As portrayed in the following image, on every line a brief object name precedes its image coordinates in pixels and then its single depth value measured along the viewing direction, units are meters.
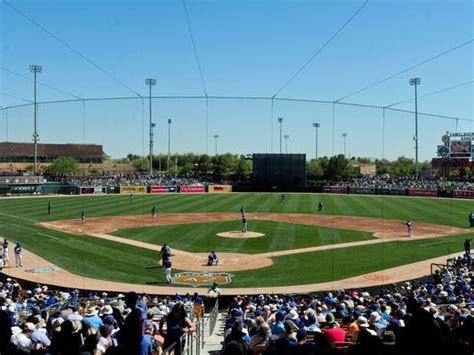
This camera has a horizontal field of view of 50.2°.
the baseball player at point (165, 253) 21.60
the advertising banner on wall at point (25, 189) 66.81
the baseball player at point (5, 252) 24.62
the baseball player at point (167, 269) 21.09
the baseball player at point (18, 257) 24.53
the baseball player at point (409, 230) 33.18
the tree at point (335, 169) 76.94
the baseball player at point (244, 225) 33.31
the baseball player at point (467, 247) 23.96
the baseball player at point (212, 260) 24.45
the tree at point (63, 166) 76.37
